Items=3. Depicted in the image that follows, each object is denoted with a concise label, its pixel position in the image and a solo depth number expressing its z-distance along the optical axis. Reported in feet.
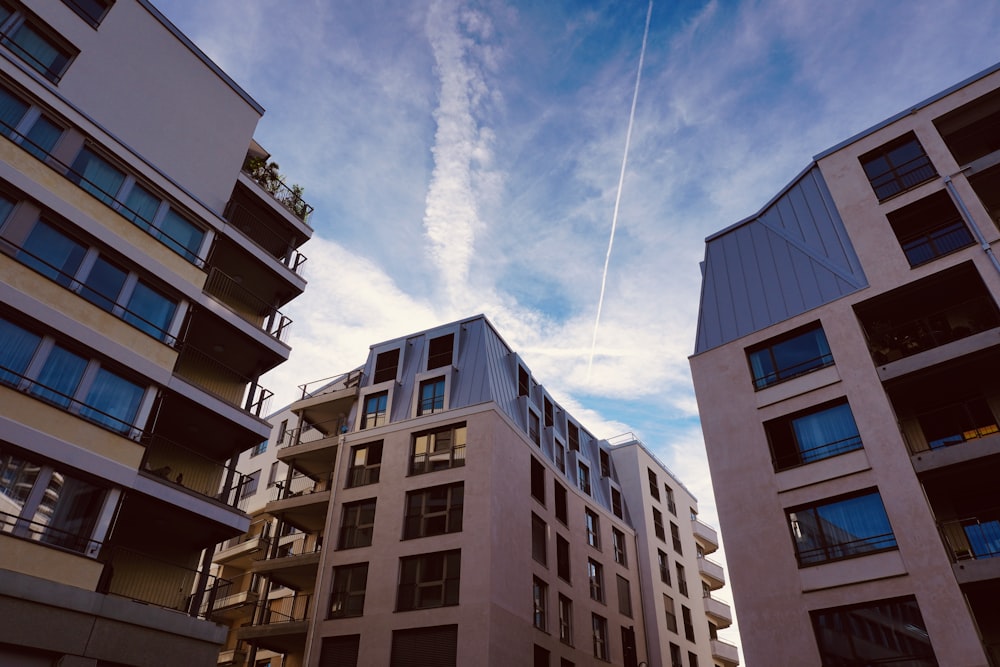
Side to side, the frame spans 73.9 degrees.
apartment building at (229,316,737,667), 90.63
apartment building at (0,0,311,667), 51.34
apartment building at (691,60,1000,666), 60.29
